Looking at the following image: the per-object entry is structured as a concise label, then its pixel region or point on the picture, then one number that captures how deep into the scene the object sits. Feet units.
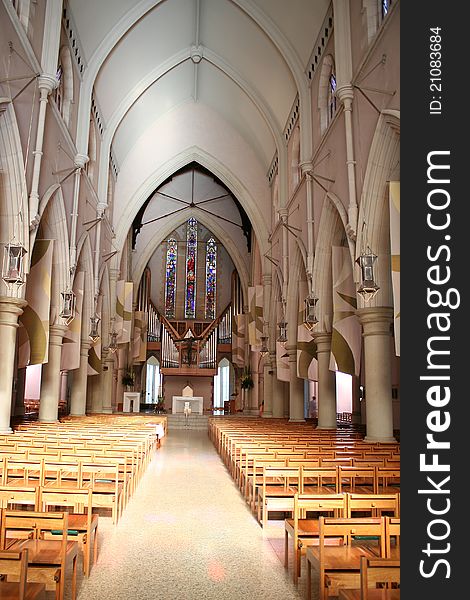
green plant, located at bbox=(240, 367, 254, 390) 108.27
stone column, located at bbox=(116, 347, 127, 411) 105.81
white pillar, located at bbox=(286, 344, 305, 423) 67.15
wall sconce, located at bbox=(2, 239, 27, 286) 35.17
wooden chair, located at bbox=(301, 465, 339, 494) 21.68
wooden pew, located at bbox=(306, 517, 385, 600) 13.15
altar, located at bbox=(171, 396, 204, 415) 88.22
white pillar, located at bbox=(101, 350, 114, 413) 85.09
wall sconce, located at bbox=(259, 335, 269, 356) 82.15
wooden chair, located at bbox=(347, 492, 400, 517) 16.15
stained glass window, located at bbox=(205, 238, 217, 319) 129.70
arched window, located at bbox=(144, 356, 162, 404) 125.70
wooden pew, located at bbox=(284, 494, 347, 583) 16.16
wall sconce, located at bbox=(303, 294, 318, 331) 51.83
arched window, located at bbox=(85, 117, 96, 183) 66.85
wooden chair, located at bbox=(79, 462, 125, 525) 20.89
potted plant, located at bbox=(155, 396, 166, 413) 106.66
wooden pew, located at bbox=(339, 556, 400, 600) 10.69
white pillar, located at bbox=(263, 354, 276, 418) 83.25
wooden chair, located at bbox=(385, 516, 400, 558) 13.64
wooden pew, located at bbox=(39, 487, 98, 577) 16.16
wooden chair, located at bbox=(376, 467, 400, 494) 23.13
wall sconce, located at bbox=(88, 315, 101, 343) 65.87
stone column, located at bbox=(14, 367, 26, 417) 69.31
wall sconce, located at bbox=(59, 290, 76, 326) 50.19
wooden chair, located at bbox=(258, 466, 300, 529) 21.30
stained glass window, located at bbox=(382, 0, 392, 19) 40.57
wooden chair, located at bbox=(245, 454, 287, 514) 24.47
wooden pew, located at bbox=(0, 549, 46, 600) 10.43
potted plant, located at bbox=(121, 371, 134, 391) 109.91
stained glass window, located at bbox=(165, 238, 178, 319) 130.00
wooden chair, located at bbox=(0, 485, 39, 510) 16.76
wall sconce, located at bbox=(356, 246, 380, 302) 36.45
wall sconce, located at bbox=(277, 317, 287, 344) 67.82
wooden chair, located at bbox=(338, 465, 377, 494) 22.36
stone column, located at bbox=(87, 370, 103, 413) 81.97
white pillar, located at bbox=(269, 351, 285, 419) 79.15
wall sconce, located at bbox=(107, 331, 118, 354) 83.55
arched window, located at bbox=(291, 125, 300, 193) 67.74
